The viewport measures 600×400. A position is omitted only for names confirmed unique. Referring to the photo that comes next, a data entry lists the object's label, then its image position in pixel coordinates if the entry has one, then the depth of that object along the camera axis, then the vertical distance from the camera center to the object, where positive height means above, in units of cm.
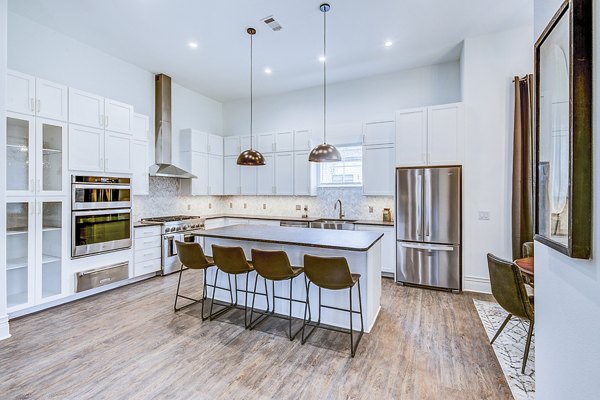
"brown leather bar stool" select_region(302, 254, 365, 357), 252 -67
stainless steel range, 498 -64
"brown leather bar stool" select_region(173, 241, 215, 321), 323 -66
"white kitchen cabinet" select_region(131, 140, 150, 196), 475 +52
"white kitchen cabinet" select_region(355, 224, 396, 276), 466 -78
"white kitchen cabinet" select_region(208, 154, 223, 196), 631 +56
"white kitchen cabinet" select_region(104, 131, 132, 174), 413 +70
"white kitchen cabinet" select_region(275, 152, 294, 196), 588 +54
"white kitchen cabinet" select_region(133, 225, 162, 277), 456 -84
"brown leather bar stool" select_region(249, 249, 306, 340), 279 -66
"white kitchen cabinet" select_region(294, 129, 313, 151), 564 +119
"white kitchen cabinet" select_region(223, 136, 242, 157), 649 +123
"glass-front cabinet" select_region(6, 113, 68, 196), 326 +51
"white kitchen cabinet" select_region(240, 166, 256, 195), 634 +45
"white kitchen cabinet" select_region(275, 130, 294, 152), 583 +121
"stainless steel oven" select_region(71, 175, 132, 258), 377 -22
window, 558 +60
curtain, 372 +44
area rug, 212 -136
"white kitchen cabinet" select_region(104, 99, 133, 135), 413 +124
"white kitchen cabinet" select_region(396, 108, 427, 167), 442 +98
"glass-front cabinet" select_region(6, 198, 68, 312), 330 -63
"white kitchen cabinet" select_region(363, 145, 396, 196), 488 +52
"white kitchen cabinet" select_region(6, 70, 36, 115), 313 +120
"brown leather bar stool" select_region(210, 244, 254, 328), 300 -65
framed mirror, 106 +30
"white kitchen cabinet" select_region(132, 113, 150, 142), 477 +123
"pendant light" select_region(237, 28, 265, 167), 362 +52
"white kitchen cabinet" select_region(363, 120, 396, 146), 485 +117
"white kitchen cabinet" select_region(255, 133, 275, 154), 604 +122
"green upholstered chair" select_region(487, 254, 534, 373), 227 -75
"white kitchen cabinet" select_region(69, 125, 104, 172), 372 +68
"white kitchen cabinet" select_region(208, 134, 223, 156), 633 +124
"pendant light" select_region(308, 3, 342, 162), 338 +56
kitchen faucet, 564 -25
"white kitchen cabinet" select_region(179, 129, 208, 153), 586 +123
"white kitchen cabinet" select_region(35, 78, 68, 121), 338 +121
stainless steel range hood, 539 +139
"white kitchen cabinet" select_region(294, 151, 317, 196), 567 +48
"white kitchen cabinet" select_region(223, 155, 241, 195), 654 +54
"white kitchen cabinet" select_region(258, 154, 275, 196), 608 +49
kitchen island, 293 -62
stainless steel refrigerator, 416 -40
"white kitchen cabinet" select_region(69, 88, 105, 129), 372 +122
